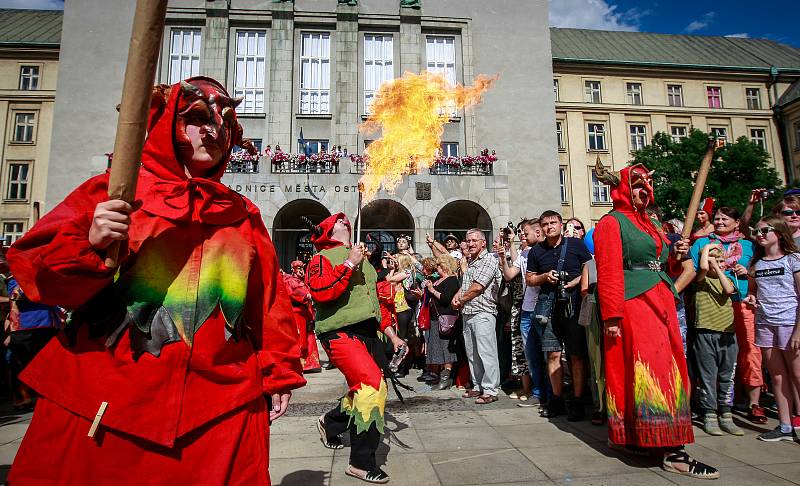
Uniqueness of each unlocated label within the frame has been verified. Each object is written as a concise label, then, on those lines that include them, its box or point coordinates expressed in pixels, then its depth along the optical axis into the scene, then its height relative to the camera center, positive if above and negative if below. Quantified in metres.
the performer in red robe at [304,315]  8.59 -0.18
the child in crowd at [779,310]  4.49 -0.10
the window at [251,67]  23.97 +12.70
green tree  26.83 +7.90
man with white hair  6.40 -0.16
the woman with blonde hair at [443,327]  7.62 -0.38
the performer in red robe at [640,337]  3.63 -0.29
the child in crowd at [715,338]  4.82 -0.41
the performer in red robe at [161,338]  1.49 -0.11
